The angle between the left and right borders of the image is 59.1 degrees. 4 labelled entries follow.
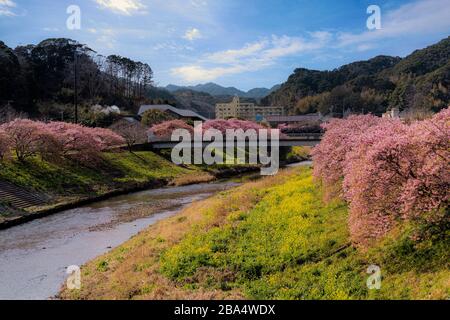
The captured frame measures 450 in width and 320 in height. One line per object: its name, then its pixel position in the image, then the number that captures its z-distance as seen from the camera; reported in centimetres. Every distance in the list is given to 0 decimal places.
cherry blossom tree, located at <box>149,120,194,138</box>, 6380
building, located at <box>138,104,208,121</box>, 9100
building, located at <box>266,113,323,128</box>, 11147
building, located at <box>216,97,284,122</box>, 15725
